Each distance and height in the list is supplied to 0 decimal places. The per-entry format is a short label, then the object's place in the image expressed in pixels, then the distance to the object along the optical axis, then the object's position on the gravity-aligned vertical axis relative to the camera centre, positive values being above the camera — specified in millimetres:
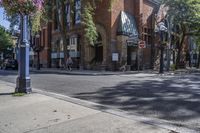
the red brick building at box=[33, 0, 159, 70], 17304 +2938
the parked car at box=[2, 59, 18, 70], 21126 +8
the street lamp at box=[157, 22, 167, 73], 14234 +2359
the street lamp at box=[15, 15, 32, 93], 6313 +40
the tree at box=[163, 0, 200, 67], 18206 +5725
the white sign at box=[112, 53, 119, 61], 16800 +801
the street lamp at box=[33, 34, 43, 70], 19888 +2216
